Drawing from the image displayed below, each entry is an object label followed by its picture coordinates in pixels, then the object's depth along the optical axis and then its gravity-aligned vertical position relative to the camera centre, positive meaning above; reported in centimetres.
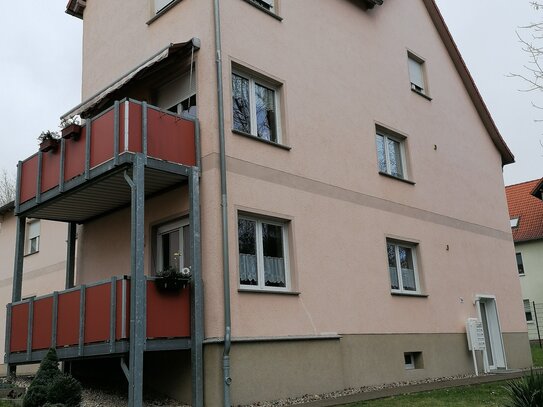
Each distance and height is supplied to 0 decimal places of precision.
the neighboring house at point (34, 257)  1841 +400
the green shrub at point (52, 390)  988 -12
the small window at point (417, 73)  1856 +868
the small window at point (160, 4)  1366 +820
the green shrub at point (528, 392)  761 -46
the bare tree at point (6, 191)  4672 +1463
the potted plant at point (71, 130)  1195 +483
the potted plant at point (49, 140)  1252 +488
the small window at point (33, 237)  1983 +475
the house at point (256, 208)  1068 +350
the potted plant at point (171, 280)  1030 +159
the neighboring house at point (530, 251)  3753 +636
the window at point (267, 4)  1373 +810
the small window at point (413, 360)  1502 +3
